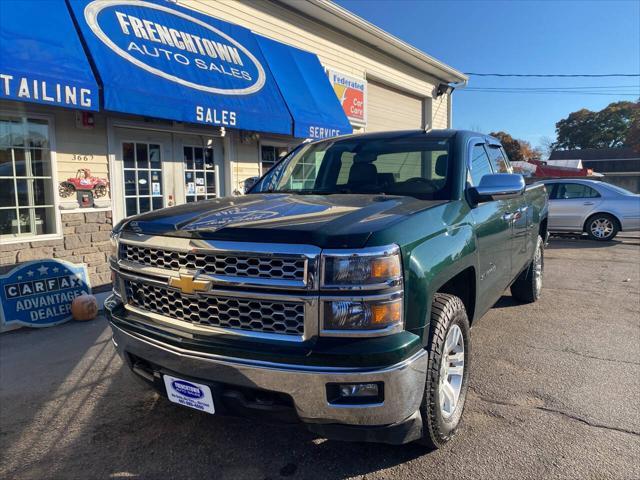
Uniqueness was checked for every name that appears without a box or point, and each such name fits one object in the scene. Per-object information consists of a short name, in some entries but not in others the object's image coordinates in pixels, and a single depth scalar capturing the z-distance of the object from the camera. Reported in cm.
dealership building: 540
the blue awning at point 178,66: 588
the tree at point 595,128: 5894
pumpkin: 539
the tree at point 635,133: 3931
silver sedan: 1133
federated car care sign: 1107
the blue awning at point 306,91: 869
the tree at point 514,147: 5306
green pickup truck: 203
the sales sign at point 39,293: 511
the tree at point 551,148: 6762
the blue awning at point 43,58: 482
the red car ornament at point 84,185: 612
